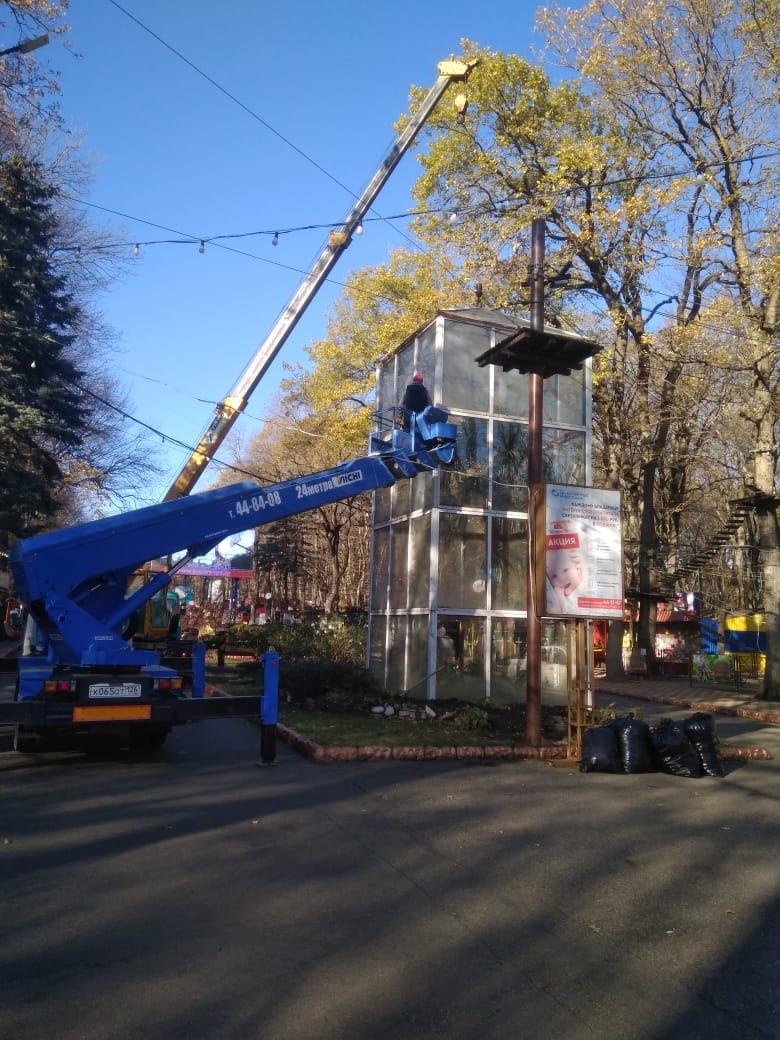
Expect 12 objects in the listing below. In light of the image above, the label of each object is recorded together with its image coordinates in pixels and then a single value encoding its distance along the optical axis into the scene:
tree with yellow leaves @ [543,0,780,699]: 20.83
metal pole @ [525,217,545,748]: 11.49
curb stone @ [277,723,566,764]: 10.52
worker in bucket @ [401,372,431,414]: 12.17
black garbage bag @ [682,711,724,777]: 10.37
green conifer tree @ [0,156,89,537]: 21.20
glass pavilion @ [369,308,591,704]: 15.09
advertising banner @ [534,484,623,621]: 11.18
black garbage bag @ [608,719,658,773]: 10.26
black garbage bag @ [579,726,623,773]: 10.27
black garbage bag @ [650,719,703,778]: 10.26
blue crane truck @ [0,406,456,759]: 8.80
